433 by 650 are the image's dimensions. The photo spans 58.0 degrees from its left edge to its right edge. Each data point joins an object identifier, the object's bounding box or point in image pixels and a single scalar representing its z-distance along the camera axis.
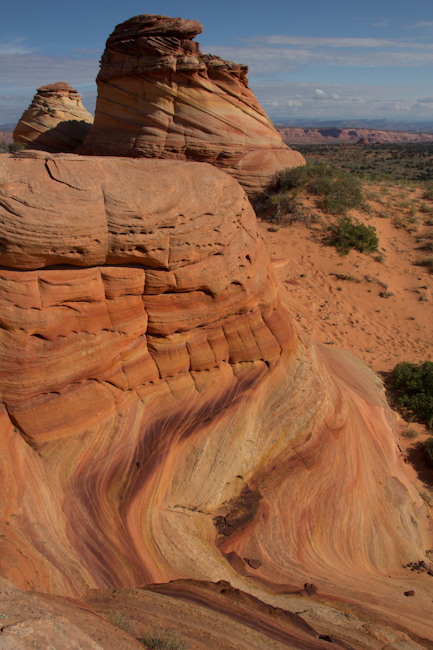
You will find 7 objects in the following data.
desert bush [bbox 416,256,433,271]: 15.83
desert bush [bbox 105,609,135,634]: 2.80
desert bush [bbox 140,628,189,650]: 2.62
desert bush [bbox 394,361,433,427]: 9.59
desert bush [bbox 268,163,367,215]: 18.17
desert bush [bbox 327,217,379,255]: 16.27
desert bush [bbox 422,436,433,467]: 8.28
